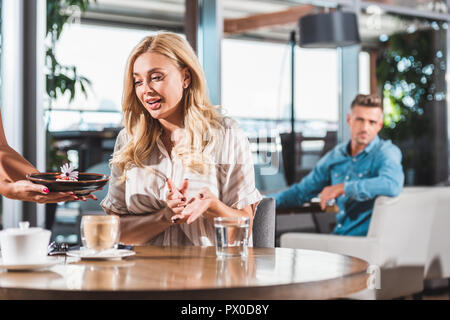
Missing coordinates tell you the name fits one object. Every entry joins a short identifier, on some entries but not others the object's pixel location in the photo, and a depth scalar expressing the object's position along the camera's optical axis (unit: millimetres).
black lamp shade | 5059
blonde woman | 2086
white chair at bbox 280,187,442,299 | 3189
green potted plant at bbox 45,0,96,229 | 4230
